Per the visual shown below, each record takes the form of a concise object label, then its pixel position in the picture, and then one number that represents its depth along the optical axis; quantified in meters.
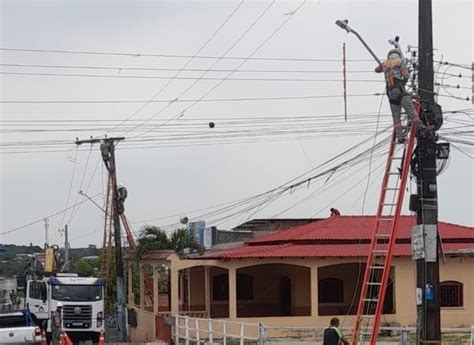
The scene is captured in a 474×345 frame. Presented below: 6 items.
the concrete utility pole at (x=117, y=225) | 40.41
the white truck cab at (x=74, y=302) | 34.78
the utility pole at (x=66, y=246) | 76.30
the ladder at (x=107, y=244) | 48.97
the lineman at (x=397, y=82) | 16.52
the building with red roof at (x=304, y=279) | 34.56
